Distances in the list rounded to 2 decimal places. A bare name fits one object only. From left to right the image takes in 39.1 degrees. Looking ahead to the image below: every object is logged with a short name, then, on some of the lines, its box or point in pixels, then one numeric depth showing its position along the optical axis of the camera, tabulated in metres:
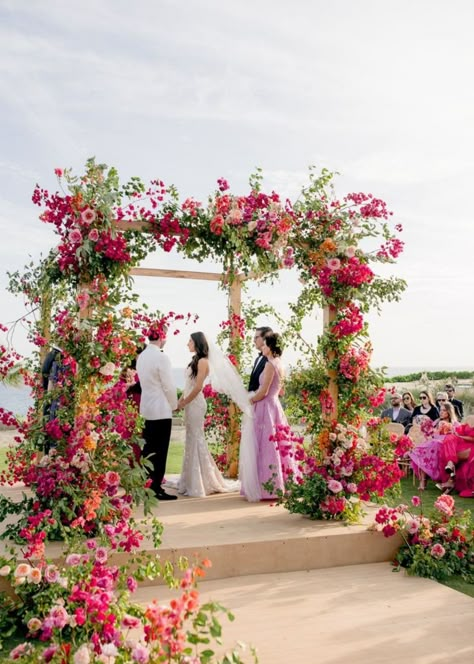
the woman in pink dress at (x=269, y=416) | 6.78
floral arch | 5.05
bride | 6.86
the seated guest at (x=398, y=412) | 10.52
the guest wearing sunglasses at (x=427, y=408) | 10.02
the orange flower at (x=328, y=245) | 6.10
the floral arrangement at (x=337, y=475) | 5.79
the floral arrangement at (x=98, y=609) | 2.47
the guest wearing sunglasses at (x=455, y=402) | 10.37
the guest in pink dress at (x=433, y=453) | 8.77
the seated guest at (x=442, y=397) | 9.53
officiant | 6.83
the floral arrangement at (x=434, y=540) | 5.11
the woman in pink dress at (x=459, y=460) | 8.48
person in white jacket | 6.73
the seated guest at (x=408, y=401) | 10.93
